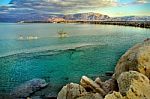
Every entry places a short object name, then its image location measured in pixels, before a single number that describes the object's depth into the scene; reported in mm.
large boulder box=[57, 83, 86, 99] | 7726
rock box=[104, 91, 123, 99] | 6172
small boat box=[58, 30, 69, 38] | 40728
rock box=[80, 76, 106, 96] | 7963
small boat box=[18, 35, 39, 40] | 38233
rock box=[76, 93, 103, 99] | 7118
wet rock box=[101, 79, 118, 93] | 7801
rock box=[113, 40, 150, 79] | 7320
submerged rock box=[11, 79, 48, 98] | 11108
